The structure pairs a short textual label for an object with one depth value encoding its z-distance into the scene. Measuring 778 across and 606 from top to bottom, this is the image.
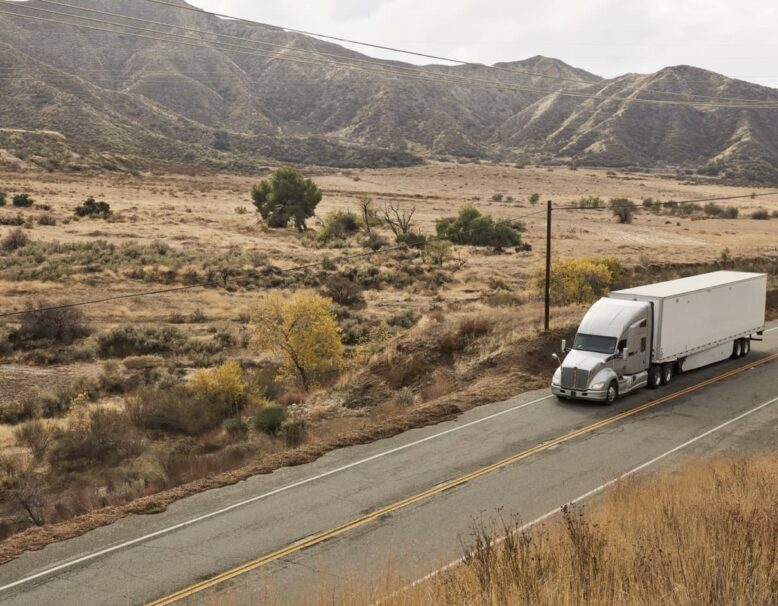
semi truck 23.27
